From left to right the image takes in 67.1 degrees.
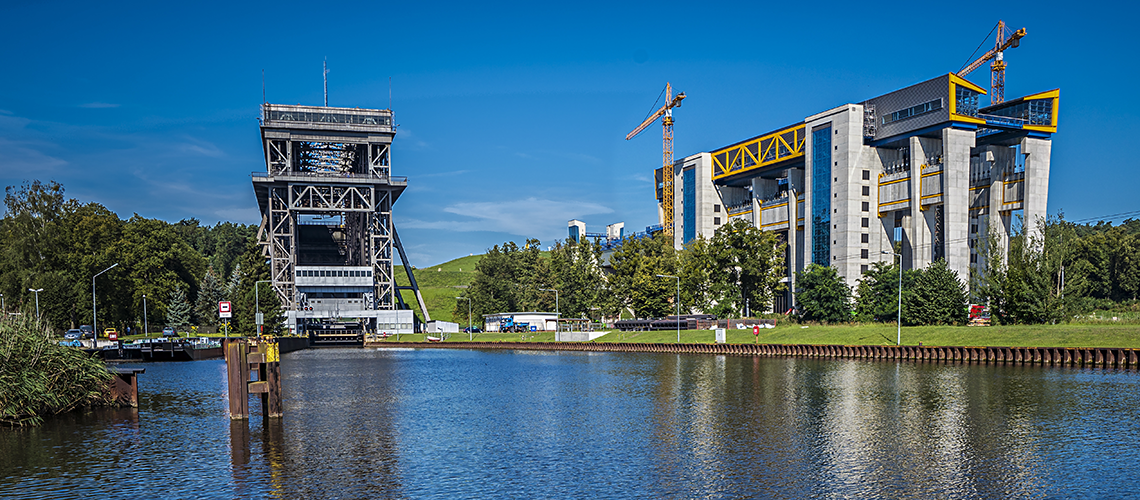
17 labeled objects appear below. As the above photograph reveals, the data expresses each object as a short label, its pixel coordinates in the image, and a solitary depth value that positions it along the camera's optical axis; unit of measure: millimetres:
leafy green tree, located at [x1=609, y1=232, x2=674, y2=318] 126250
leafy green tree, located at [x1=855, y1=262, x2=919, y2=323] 100812
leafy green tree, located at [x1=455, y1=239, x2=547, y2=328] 171500
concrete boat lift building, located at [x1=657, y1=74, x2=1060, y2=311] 102875
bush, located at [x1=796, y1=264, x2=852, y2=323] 107750
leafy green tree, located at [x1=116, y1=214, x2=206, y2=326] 130875
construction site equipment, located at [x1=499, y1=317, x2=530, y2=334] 153375
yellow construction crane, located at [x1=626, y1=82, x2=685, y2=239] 188000
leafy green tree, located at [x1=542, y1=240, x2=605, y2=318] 146500
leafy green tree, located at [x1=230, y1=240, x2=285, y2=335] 117625
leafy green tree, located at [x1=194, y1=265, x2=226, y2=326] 146838
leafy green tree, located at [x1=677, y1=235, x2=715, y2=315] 119281
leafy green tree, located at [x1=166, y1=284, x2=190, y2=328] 132750
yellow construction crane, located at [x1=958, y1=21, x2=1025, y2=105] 131375
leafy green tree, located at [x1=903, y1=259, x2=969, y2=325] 83312
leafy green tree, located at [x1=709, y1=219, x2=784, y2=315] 119500
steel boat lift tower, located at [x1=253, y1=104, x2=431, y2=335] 144875
